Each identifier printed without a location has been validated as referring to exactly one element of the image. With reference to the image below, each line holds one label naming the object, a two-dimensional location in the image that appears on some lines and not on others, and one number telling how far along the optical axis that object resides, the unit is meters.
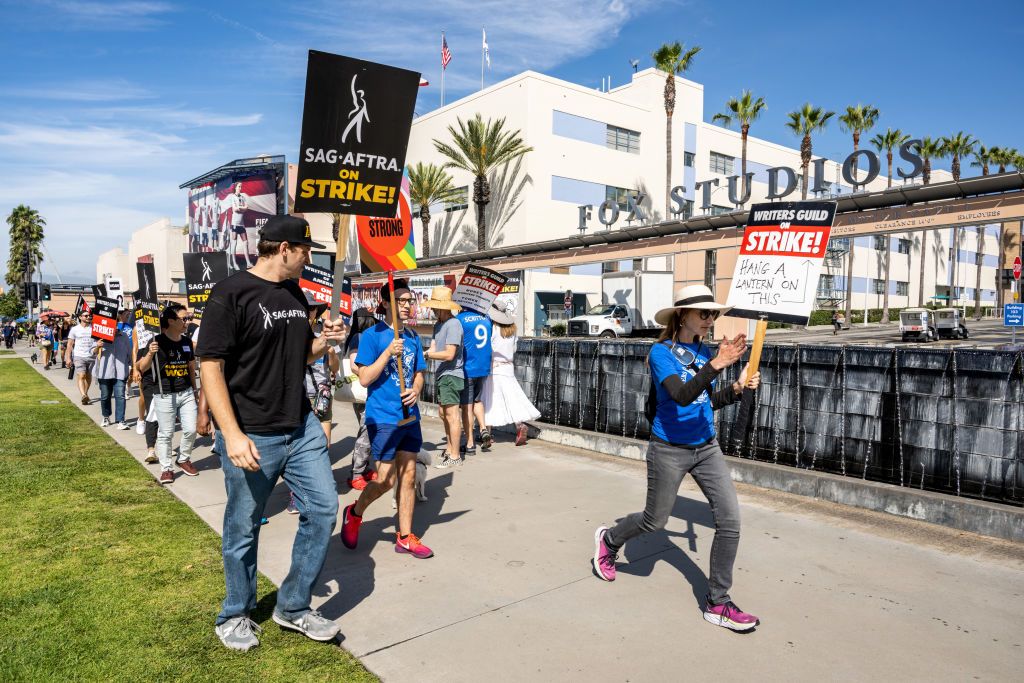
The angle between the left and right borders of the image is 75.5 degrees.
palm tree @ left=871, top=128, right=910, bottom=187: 52.19
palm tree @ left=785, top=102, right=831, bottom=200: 43.16
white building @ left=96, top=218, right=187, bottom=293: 69.06
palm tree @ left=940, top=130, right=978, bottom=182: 54.19
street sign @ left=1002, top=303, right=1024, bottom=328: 15.84
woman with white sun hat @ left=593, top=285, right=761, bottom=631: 3.63
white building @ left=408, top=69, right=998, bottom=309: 38.81
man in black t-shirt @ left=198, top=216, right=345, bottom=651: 3.12
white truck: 29.33
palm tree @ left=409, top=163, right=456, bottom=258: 41.50
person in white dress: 8.69
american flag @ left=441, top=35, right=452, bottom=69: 46.49
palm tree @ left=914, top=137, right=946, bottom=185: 51.34
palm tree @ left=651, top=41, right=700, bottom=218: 40.16
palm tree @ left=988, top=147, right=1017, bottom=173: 59.25
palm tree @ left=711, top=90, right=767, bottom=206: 43.22
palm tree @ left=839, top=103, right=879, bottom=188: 48.41
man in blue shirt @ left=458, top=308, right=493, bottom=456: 8.22
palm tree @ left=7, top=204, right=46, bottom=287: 71.31
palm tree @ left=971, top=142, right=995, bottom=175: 57.76
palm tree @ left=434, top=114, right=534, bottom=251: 37.50
